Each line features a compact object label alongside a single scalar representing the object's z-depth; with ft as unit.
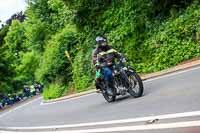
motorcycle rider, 41.96
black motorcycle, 39.55
